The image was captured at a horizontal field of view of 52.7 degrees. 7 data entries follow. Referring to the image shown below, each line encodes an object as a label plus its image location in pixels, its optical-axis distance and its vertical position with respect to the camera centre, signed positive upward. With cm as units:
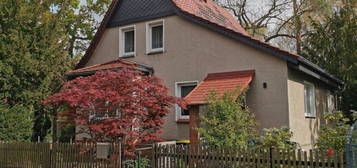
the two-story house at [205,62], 1293 +219
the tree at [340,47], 1877 +382
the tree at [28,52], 1476 +278
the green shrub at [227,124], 966 -23
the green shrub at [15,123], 1482 -27
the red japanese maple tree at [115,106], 1031 +32
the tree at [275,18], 2882 +864
